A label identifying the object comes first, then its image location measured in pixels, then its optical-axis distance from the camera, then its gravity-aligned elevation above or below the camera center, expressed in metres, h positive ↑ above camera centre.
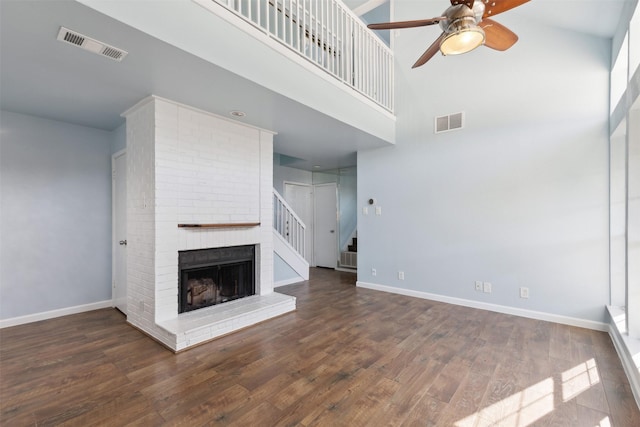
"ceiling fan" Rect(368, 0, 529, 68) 1.88 +1.34
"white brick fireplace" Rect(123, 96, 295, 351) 2.97 +0.07
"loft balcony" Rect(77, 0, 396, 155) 2.01 +1.35
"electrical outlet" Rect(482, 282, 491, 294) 3.86 -1.03
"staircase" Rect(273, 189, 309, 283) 5.15 -0.50
